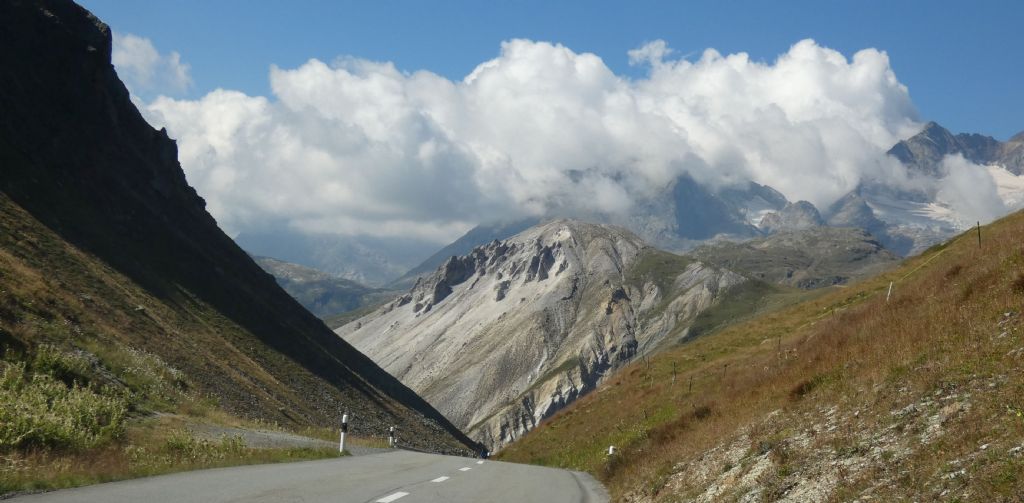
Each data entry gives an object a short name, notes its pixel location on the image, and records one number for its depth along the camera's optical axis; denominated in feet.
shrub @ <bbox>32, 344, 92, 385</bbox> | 77.20
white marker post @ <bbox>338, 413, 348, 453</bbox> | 80.59
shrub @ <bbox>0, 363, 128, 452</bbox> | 48.70
